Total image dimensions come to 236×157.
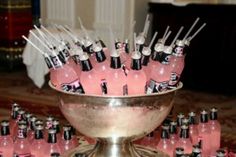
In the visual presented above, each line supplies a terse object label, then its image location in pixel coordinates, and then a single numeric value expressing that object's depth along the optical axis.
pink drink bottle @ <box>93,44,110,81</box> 1.37
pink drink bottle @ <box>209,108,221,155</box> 1.85
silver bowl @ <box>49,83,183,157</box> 1.33
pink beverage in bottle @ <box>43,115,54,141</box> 1.75
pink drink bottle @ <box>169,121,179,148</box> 1.75
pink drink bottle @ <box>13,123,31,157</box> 1.66
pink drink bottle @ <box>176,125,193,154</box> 1.72
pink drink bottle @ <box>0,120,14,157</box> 1.70
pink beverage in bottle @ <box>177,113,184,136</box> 1.83
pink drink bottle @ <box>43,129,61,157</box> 1.62
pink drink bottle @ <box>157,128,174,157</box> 1.73
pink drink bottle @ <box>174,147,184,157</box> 1.44
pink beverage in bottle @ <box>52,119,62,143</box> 1.70
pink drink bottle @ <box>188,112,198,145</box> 1.84
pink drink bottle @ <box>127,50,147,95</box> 1.37
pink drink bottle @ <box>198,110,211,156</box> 1.80
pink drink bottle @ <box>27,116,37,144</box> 1.78
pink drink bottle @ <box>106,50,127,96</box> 1.36
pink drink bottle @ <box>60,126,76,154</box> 1.71
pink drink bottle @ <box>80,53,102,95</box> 1.37
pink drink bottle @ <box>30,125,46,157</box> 1.67
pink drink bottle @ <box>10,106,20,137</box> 1.92
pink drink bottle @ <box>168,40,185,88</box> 1.48
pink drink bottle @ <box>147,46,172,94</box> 1.42
